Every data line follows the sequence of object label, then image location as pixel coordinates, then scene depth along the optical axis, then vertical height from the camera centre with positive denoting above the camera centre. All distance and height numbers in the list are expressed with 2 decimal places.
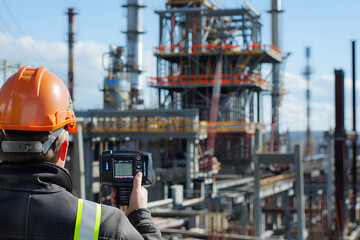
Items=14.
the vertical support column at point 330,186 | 31.14 -3.67
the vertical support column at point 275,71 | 52.47 +5.94
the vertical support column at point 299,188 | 23.80 -2.77
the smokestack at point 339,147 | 30.73 -1.15
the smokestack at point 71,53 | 49.88 +7.32
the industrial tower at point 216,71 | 45.06 +5.37
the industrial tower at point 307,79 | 87.25 +8.46
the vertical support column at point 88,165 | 33.31 -2.45
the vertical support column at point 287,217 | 31.64 -5.63
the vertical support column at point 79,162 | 19.09 -1.28
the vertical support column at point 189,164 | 32.63 -2.34
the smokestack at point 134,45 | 47.00 +7.91
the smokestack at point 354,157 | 34.34 -1.99
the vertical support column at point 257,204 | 24.08 -3.58
